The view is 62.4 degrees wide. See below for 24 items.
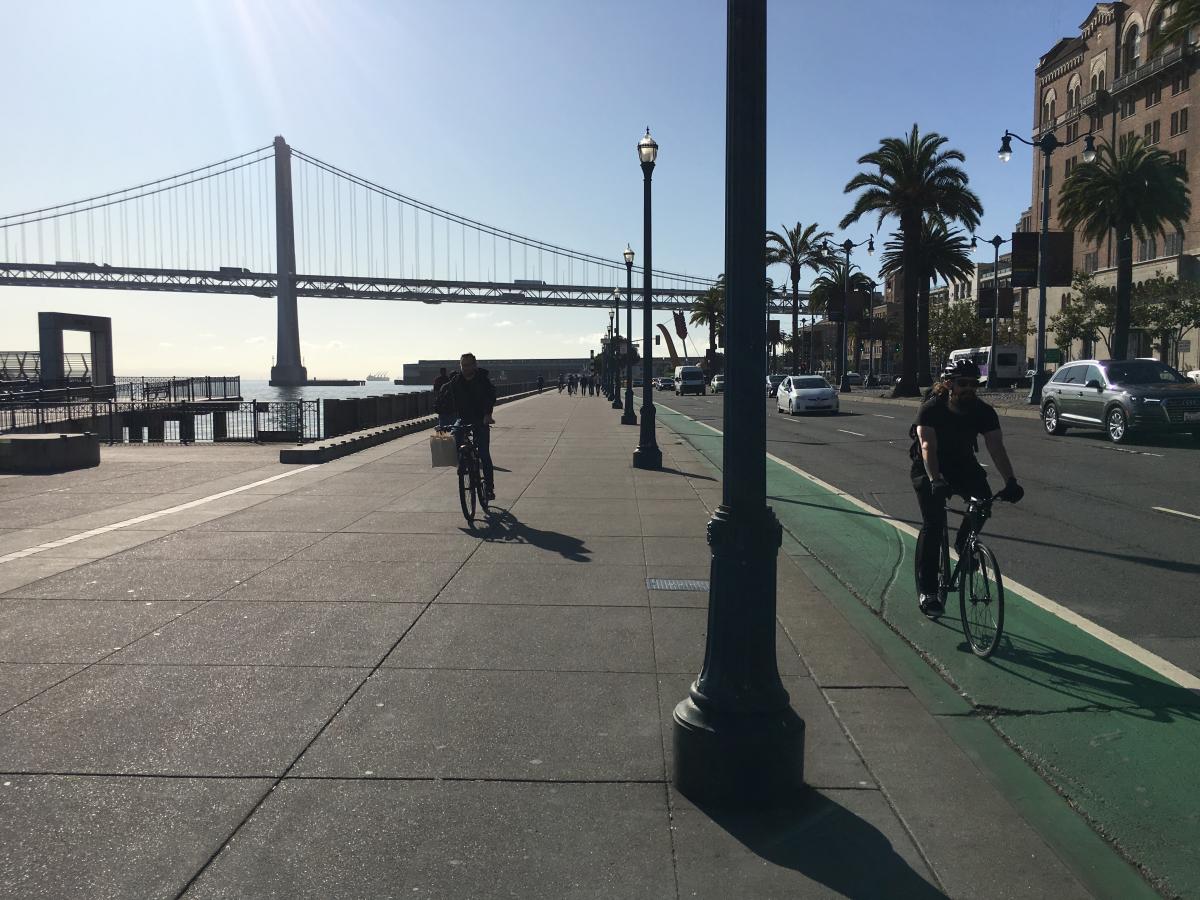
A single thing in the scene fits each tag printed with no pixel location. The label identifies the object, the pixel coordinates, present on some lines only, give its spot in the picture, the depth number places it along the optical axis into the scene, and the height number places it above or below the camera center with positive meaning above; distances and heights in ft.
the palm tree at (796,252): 235.61 +27.99
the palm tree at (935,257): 174.81 +20.32
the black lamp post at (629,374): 104.37 -0.50
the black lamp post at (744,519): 12.37 -1.92
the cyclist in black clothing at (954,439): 19.33 -1.41
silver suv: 60.49 -2.04
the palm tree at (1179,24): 80.20 +28.46
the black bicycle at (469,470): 34.30 -3.47
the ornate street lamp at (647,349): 54.80 +1.28
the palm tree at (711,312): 319.68 +19.04
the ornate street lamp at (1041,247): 103.55 +13.35
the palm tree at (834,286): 211.82 +23.54
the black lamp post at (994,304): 195.21 +13.92
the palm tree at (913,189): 145.79 +26.54
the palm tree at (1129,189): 138.72 +25.09
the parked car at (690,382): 234.99 -2.99
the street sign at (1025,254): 117.19 +13.45
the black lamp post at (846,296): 195.46 +15.08
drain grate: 24.50 -5.37
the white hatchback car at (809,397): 111.75 -3.18
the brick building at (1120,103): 209.97 +63.90
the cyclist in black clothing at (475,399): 36.17 -1.04
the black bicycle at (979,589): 18.44 -4.25
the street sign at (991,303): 219.82 +14.82
